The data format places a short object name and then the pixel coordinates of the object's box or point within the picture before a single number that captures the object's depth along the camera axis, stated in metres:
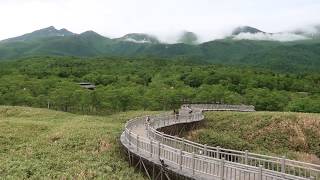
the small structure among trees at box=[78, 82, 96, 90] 74.38
